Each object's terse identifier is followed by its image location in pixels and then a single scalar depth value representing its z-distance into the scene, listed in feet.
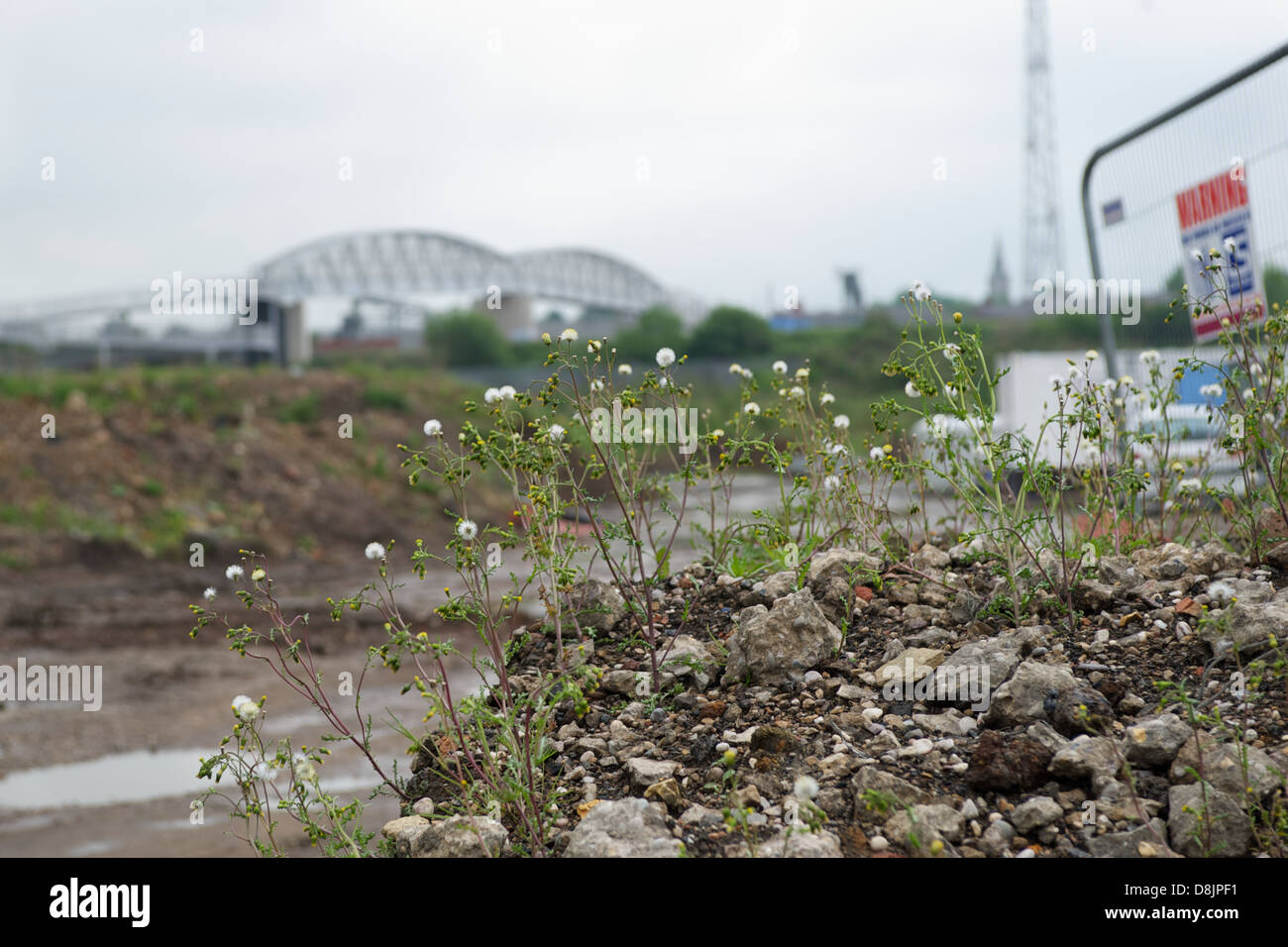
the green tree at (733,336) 143.64
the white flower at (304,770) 8.64
